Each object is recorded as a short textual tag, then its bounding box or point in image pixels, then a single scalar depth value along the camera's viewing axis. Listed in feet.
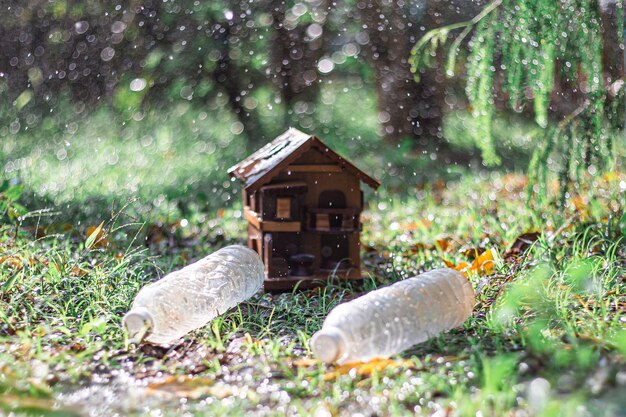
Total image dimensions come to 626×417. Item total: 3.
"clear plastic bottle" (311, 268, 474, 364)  7.25
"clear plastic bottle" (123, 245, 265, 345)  8.07
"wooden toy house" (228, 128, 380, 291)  10.82
